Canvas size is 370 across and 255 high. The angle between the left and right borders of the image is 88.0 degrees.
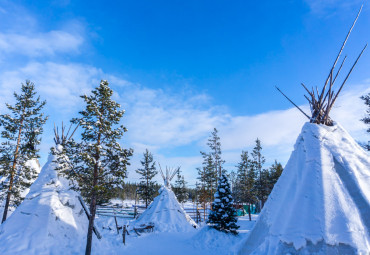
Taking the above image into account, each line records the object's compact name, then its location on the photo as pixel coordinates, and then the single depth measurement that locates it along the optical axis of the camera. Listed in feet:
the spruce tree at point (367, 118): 50.91
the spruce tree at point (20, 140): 48.16
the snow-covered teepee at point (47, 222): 31.07
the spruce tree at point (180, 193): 128.36
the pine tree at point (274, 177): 102.79
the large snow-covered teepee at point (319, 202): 16.26
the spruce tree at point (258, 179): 89.36
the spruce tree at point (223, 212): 46.86
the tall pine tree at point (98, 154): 34.27
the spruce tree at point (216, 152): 99.35
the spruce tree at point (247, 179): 91.91
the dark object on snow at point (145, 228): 58.39
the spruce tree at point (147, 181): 99.71
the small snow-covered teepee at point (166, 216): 62.22
